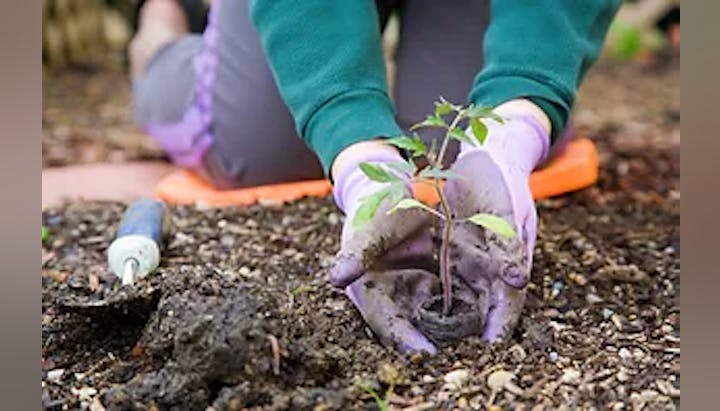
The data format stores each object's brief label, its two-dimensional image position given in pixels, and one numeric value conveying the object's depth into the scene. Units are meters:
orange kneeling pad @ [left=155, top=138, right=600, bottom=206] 1.65
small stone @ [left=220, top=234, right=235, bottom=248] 1.43
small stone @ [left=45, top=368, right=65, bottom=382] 1.04
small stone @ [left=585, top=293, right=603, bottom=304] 1.20
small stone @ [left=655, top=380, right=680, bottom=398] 0.97
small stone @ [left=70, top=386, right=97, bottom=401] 1.00
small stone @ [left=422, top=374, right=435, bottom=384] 0.98
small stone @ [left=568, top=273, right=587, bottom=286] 1.25
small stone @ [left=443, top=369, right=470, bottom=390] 0.97
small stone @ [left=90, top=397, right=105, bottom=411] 0.97
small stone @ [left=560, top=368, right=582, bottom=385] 0.98
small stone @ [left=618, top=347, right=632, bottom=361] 1.04
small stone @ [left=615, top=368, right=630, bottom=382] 1.00
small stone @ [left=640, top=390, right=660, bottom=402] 0.96
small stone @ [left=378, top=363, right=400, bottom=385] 0.96
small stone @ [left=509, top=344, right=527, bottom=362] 1.01
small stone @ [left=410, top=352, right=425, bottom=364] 1.00
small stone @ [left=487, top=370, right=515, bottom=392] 0.96
